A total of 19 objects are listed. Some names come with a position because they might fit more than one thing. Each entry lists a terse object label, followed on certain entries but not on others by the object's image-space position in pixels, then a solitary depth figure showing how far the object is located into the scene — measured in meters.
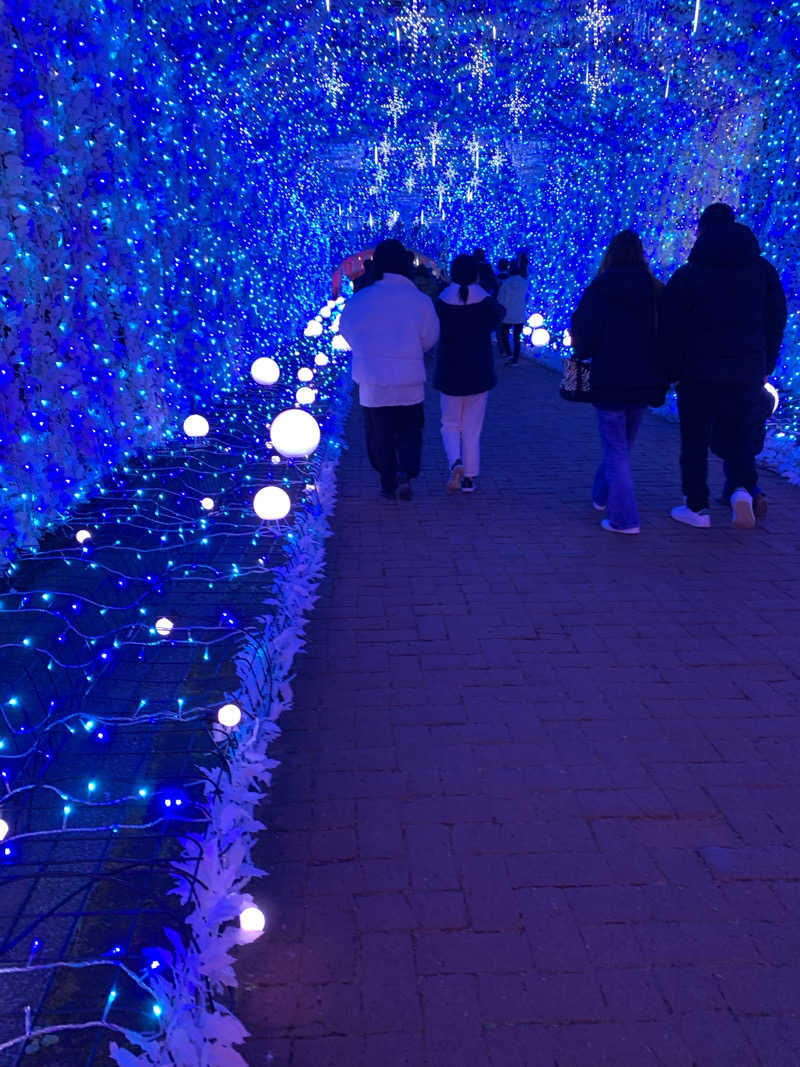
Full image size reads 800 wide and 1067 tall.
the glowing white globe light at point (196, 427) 7.05
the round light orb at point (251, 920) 2.25
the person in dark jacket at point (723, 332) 5.24
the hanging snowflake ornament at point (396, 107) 15.35
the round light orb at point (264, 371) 9.41
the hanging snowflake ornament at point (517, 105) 14.85
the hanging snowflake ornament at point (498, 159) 21.31
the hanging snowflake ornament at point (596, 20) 10.16
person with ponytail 6.39
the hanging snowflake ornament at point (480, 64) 12.12
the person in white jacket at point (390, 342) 6.07
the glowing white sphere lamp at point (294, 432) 6.25
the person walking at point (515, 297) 14.35
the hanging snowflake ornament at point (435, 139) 19.17
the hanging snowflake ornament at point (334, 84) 13.51
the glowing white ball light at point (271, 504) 5.03
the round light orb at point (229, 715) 3.14
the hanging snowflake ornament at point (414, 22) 10.60
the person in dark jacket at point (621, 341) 5.34
